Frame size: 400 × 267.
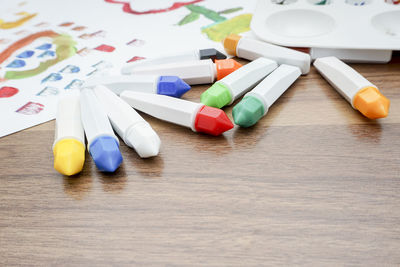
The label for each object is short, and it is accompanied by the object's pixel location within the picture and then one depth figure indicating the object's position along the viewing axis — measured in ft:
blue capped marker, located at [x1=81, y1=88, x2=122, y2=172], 1.80
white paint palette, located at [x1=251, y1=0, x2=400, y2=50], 2.11
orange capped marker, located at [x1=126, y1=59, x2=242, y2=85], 2.04
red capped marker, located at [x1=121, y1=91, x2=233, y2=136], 1.87
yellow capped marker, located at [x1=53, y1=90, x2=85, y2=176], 1.80
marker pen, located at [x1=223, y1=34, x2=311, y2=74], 2.06
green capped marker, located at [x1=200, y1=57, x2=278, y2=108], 1.95
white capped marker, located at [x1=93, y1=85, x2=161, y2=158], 1.83
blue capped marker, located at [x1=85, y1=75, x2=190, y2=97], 1.97
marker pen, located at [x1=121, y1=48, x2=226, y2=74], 2.12
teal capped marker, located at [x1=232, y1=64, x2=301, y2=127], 1.89
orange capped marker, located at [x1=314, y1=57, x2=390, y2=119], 1.88
